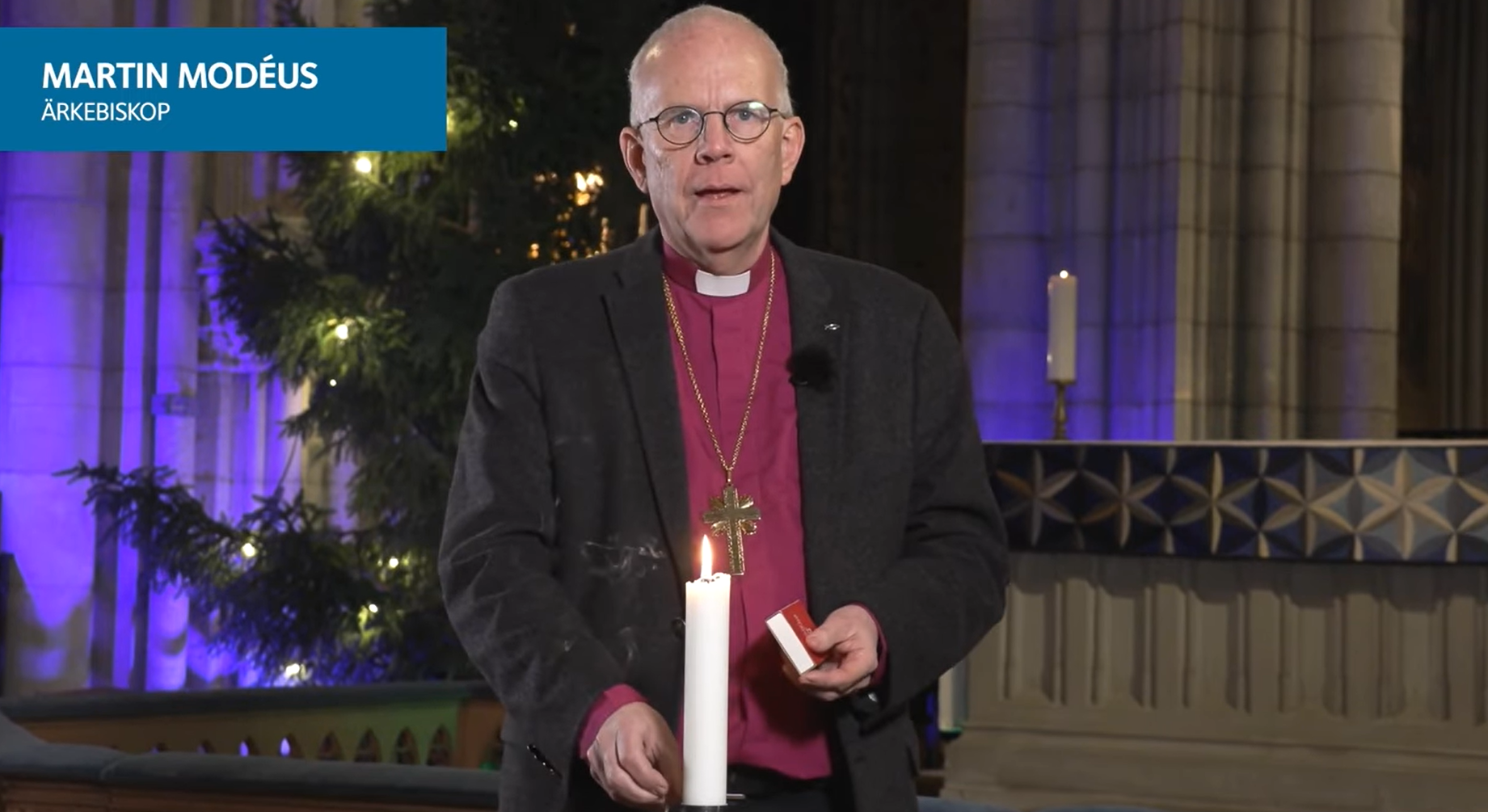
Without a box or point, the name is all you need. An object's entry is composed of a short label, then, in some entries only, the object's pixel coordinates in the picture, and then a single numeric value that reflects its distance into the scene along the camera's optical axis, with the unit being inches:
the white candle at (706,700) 129.5
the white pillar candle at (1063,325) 541.0
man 165.6
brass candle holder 518.0
